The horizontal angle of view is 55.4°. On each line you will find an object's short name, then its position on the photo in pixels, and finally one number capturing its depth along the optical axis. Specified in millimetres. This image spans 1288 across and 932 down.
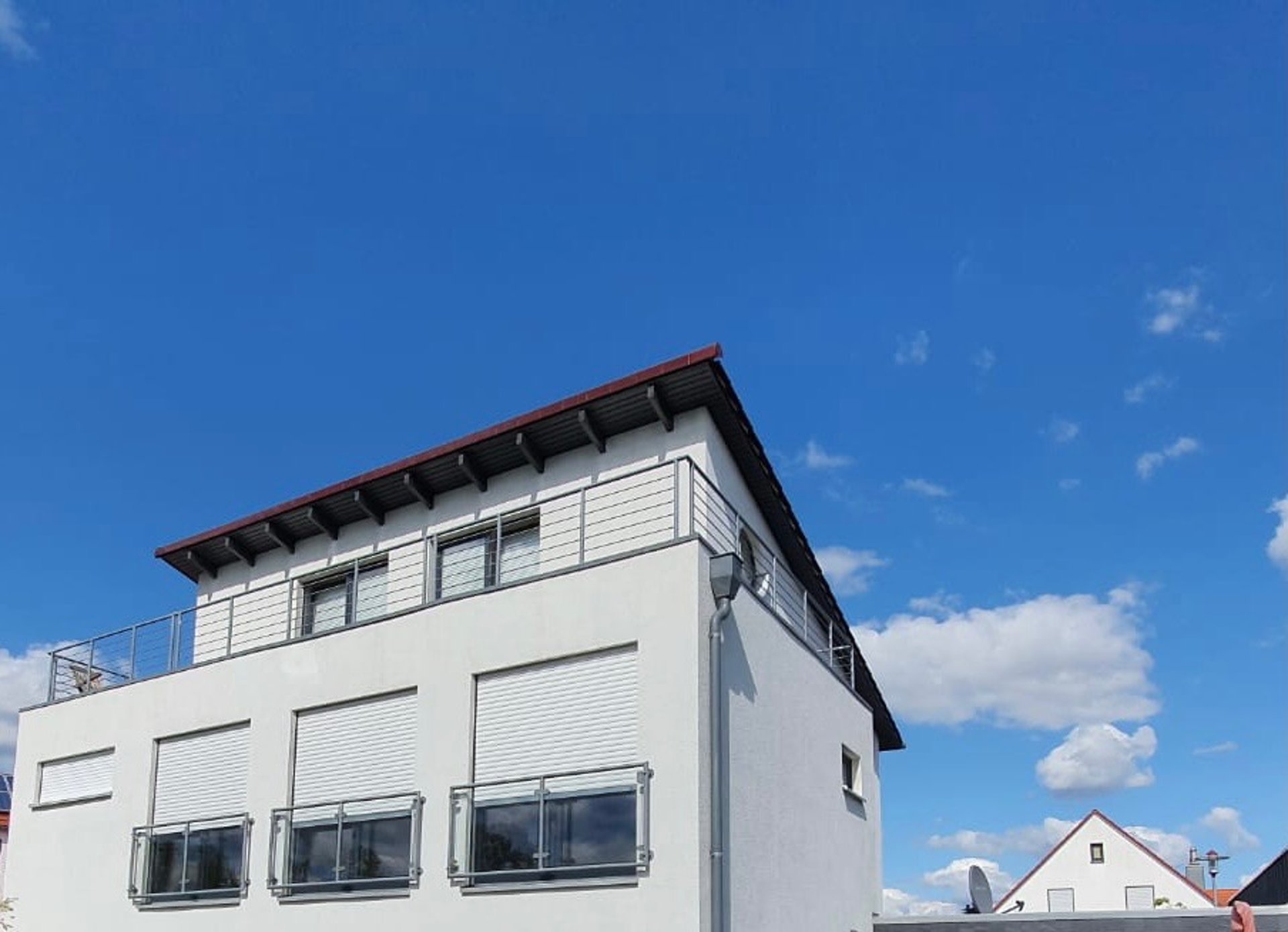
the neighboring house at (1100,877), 48875
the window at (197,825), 14266
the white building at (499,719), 11305
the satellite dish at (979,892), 17422
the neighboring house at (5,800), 28438
